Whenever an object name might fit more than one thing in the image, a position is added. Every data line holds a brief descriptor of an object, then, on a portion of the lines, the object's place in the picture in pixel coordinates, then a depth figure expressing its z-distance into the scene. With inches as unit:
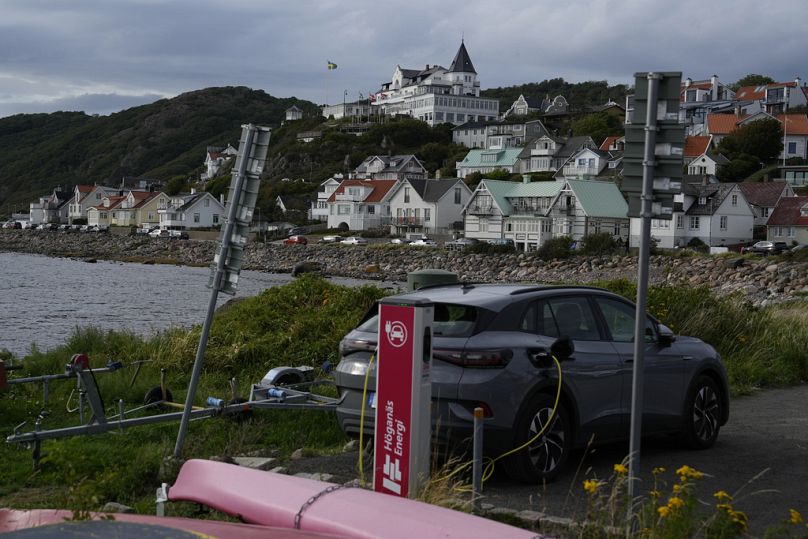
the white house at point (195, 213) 4881.9
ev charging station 267.0
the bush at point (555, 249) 2903.5
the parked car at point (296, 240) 3794.3
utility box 577.0
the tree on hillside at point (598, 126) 5073.8
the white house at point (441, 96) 6353.3
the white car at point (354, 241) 3647.1
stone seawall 2122.3
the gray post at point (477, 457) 268.8
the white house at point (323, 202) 4619.3
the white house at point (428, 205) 3976.4
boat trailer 357.4
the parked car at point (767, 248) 2652.6
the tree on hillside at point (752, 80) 6230.3
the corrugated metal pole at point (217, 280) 333.4
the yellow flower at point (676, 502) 205.3
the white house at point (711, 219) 3006.9
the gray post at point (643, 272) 254.5
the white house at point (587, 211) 3297.2
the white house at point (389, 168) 5118.1
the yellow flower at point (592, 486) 226.8
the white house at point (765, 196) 3120.1
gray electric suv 304.0
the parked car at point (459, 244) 3334.2
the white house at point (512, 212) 3452.3
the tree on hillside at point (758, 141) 3917.3
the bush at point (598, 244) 2918.3
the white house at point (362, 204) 4284.0
